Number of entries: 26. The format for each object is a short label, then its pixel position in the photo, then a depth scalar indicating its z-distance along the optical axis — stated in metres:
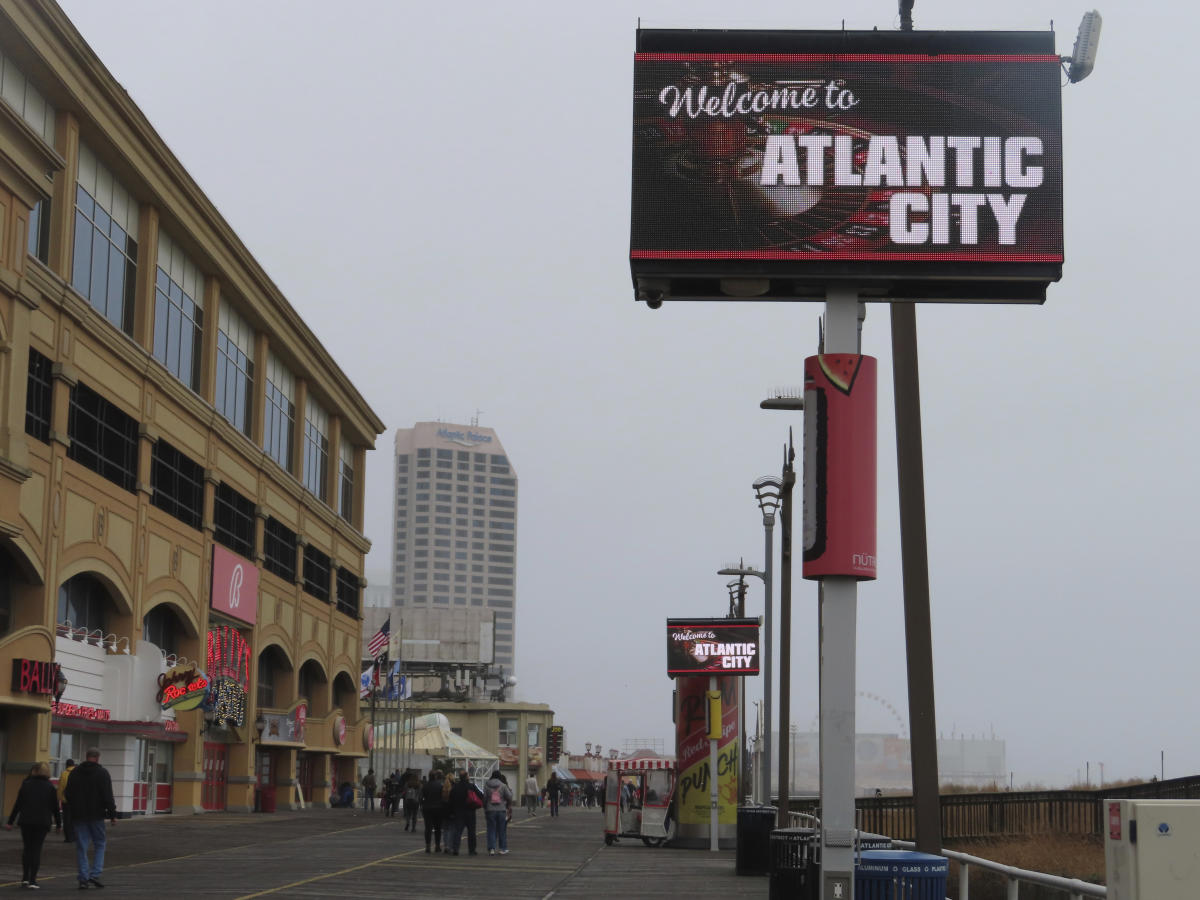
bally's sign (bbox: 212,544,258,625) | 53.56
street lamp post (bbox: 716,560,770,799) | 51.67
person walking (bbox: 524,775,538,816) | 67.44
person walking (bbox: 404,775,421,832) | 44.41
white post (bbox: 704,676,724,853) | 36.34
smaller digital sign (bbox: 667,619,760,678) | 38.97
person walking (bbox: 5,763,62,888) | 20.50
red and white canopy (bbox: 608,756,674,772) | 41.09
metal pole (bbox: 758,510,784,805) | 41.25
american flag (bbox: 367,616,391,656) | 73.77
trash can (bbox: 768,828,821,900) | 17.03
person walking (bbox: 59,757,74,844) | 21.62
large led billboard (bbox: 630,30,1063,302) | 16.05
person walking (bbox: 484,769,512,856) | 32.06
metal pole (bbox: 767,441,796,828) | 37.03
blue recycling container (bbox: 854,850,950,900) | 13.96
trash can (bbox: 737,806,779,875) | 27.84
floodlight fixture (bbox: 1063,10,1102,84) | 16.12
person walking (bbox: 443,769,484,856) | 31.73
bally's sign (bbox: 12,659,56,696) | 35.69
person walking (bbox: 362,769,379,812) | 68.00
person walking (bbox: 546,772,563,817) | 67.50
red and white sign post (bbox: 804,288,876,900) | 15.70
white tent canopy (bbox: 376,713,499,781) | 76.69
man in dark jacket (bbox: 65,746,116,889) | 20.56
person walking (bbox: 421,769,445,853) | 32.75
